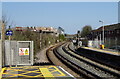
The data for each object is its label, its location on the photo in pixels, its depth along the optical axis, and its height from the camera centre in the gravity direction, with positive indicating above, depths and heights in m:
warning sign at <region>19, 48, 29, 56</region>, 12.92 -0.87
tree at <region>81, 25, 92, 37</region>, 111.44 +3.47
